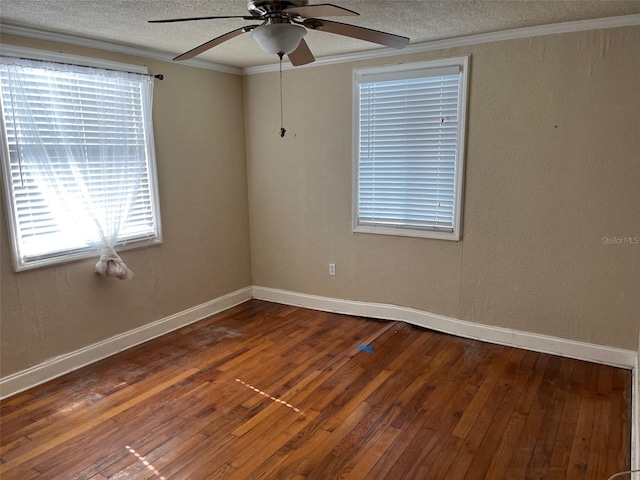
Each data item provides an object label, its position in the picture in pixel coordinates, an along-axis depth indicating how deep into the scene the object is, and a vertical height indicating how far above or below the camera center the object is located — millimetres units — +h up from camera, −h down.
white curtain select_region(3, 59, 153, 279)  2949 +145
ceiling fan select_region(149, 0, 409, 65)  1885 +594
